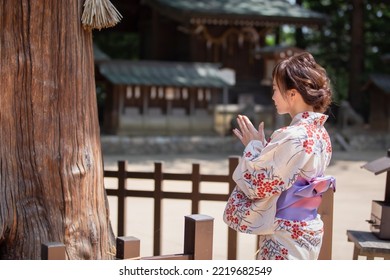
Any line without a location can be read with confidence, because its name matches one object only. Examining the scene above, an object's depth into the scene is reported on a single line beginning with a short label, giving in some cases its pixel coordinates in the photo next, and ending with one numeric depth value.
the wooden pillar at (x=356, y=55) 36.29
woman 4.91
